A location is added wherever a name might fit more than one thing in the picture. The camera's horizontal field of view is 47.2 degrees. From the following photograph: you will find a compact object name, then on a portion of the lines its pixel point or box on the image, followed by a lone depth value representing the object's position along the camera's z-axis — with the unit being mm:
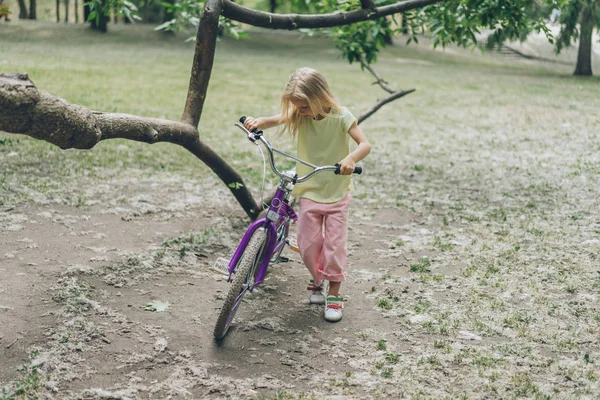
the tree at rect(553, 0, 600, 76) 23578
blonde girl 4473
